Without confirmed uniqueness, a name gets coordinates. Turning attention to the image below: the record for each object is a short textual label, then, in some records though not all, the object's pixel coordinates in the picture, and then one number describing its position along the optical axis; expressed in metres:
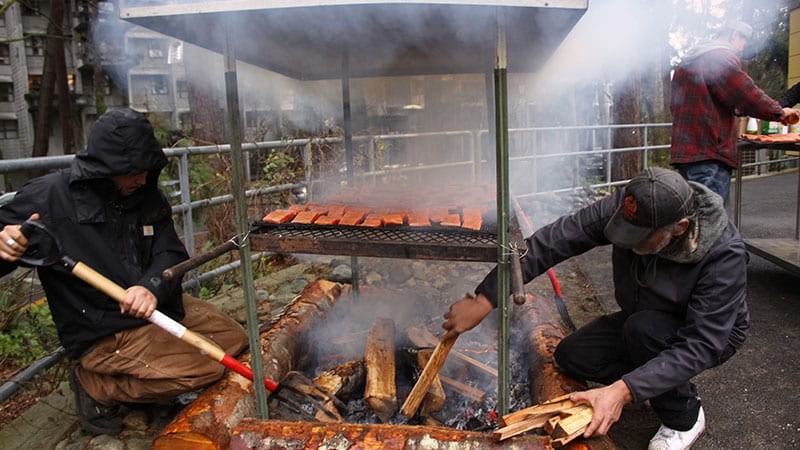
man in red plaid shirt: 4.12
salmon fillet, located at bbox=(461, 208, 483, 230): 2.60
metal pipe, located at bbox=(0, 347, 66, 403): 2.61
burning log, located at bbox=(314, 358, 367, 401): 3.05
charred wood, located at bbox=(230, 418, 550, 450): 2.20
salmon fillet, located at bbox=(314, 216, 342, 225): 2.77
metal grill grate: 2.42
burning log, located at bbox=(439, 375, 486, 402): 3.08
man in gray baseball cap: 2.31
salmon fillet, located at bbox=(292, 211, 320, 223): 2.79
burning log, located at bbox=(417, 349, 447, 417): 2.92
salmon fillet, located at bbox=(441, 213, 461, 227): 2.63
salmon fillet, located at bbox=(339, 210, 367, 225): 2.75
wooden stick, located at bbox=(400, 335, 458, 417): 2.75
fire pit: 2.28
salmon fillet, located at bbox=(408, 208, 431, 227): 2.67
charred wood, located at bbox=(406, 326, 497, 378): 3.31
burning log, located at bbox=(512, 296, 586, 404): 2.78
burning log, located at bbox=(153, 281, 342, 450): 2.37
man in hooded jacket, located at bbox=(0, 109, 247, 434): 2.54
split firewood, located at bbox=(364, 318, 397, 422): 2.88
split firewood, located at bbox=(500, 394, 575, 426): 2.28
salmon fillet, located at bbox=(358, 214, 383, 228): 2.69
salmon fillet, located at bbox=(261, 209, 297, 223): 2.80
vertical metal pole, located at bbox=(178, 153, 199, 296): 4.22
